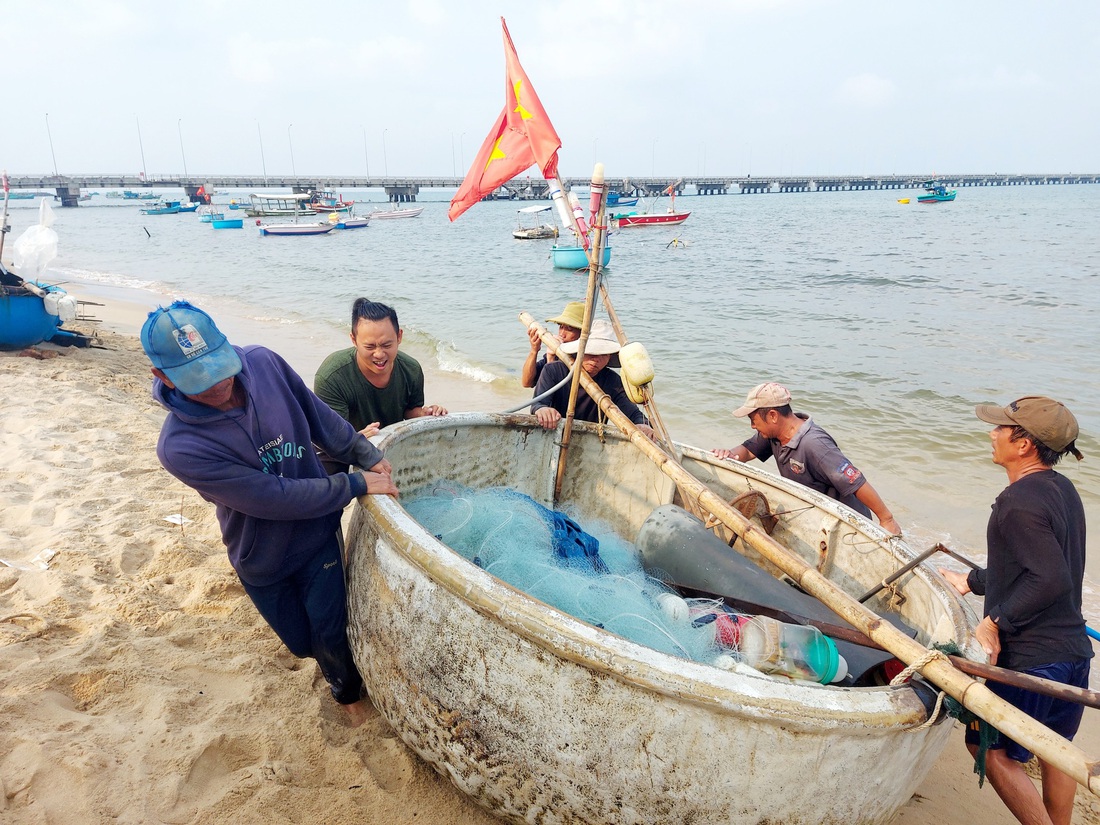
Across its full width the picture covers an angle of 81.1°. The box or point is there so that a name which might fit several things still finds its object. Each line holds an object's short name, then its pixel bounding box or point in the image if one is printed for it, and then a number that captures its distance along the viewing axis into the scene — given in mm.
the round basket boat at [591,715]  1660
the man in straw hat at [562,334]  4395
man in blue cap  2008
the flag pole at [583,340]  3127
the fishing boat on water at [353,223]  47406
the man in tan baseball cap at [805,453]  3486
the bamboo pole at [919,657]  1465
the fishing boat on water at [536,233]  36531
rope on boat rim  1760
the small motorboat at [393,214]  57188
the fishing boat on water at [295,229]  41781
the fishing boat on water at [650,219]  40969
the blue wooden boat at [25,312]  8078
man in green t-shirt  3168
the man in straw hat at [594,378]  3984
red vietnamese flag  3480
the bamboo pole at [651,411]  3397
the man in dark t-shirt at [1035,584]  2242
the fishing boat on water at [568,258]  25328
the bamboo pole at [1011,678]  1651
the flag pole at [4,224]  8172
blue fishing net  2391
